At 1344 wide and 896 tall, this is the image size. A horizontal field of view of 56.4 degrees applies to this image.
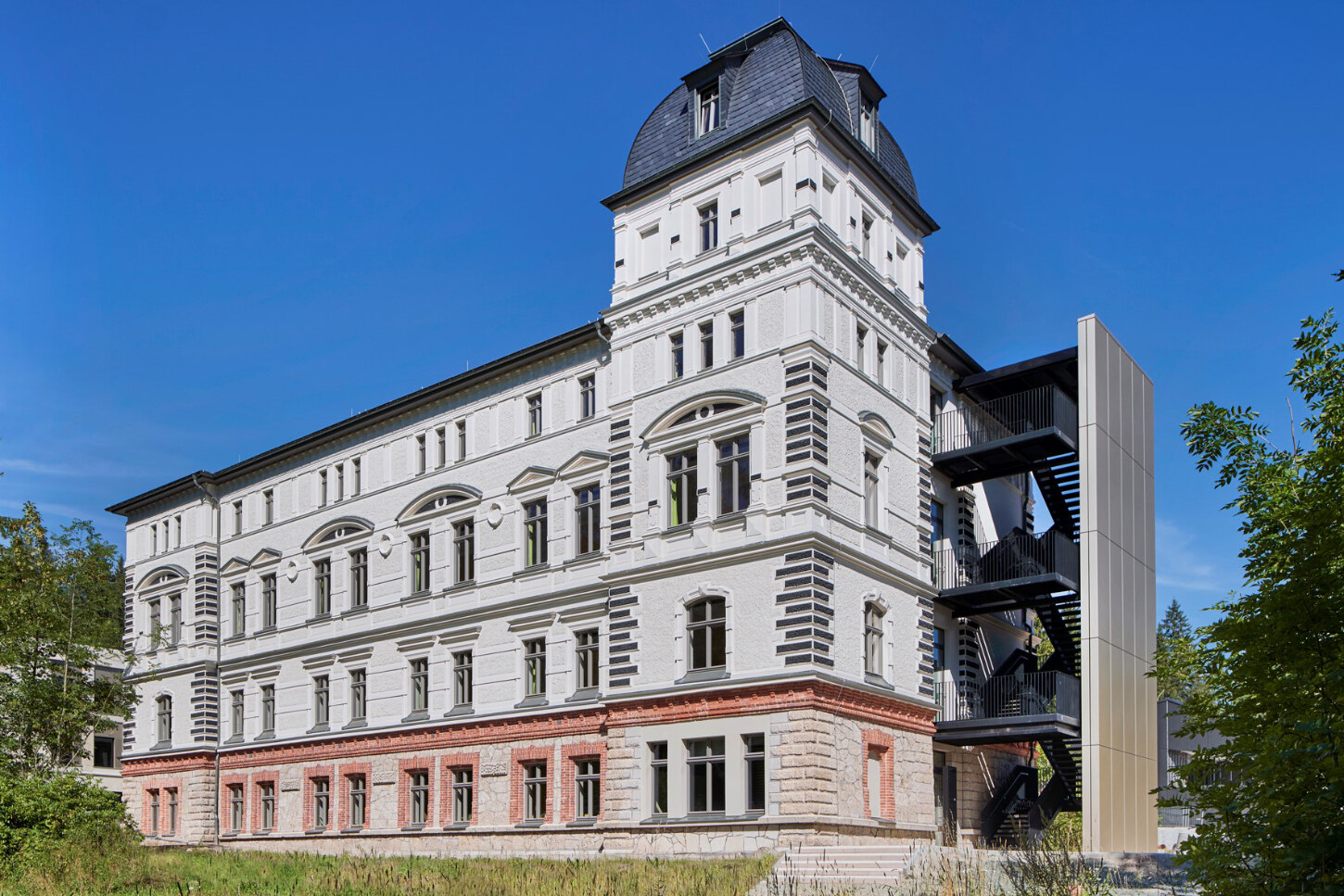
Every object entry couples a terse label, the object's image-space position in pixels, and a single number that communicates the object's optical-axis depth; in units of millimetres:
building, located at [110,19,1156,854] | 29953
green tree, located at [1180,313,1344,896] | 9648
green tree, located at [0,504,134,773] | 38125
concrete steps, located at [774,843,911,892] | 22234
